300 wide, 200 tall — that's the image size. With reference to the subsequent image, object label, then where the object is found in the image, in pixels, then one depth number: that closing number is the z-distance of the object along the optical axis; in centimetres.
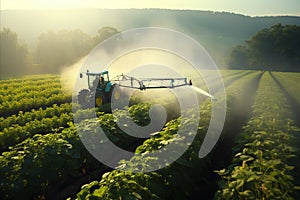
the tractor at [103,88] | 1637
